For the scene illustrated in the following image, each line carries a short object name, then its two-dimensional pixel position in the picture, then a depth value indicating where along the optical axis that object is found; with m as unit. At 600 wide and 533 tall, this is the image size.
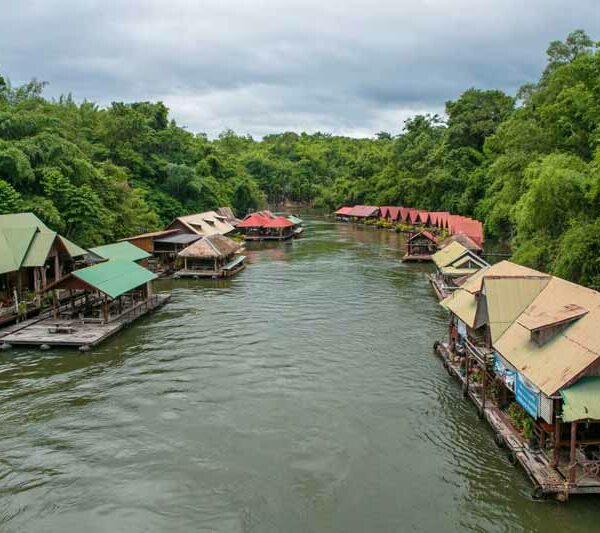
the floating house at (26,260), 29.86
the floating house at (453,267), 37.35
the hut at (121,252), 36.63
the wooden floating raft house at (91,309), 26.52
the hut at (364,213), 96.31
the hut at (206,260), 45.56
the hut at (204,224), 54.94
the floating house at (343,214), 101.62
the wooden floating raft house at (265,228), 73.06
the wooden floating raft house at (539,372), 13.88
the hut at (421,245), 55.94
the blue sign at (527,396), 15.01
